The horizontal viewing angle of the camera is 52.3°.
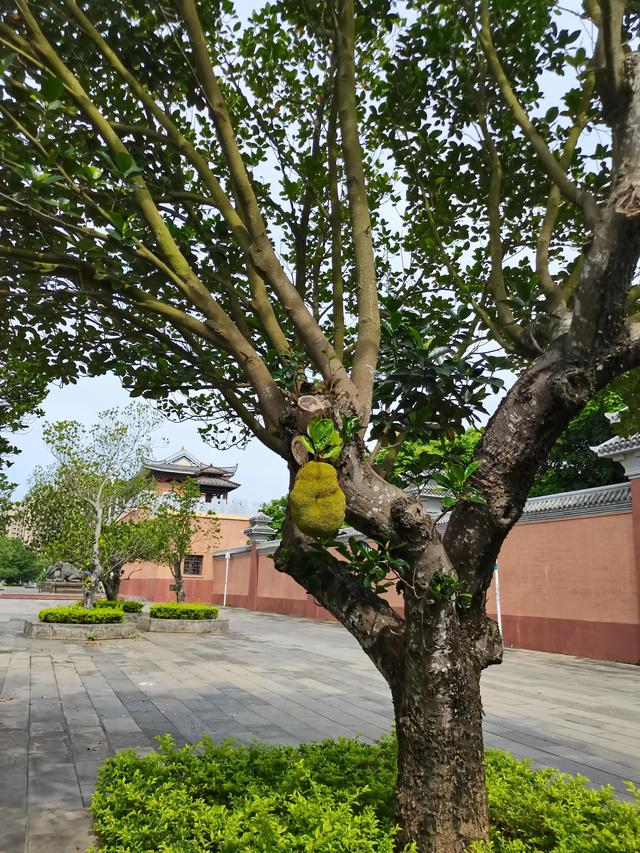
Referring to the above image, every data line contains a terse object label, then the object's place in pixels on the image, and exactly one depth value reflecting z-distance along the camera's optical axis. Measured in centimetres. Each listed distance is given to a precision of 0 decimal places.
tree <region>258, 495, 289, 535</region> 2572
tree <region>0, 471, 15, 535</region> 1323
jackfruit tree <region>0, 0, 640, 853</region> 267
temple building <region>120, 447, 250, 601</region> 3098
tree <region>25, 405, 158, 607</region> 1419
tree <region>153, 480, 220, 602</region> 1613
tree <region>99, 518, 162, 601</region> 1444
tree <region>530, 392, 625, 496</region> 1897
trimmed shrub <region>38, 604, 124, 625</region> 1344
